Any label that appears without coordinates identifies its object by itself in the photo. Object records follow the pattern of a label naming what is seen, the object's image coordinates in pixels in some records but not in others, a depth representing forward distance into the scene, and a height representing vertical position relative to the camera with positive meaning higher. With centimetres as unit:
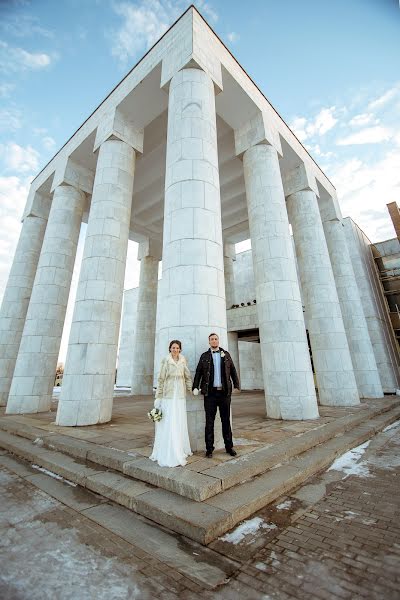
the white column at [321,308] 1138 +320
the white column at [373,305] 1738 +521
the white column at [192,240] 550 +319
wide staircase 316 -138
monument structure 632 +488
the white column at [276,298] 855 +285
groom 471 -11
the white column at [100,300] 828 +279
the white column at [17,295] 1331 +471
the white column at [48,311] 1072 +310
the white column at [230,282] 2236 +832
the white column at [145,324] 2059 +471
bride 433 -41
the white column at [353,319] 1379 +323
